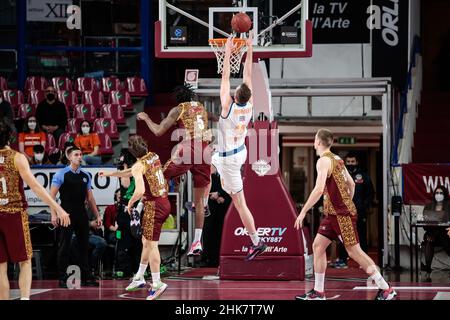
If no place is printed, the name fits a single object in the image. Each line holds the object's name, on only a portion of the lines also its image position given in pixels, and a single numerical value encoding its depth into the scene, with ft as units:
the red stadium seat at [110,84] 80.64
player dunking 41.73
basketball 43.42
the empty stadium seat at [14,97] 78.36
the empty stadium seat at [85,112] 76.74
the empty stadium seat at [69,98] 78.89
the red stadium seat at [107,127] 74.59
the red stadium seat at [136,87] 79.66
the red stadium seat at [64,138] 70.92
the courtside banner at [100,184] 62.23
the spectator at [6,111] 67.77
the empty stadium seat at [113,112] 76.95
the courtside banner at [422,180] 63.93
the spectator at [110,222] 58.57
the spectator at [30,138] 67.97
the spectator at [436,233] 59.72
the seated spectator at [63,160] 64.23
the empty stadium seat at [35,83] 80.33
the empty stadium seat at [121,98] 78.38
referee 50.49
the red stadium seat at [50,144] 68.74
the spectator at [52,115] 72.13
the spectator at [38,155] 65.41
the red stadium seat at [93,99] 79.25
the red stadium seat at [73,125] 74.59
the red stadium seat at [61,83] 81.05
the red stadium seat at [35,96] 77.56
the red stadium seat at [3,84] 79.66
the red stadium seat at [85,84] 80.94
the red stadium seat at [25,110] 76.23
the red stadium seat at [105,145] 71.87
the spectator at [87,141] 68.39
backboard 48.29
